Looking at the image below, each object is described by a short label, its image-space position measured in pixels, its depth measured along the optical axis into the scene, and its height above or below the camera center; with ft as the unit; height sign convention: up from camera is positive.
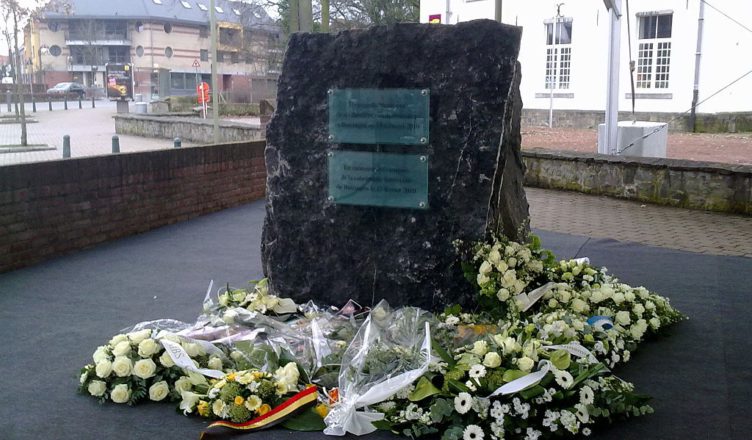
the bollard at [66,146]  52.37 -3.34
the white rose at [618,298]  17.72 -4.37
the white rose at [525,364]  13.03 -4.26
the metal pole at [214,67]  55.11 +1.85
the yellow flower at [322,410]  13.15 -5.05
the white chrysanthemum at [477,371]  12.89 -4.35
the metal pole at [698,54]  94.22 +4.69
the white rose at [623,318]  16.89 -4.58
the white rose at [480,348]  13.78 -4.26
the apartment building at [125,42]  241.14 +15.94
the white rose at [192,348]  14.76 -4.57
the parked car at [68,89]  208.33 +1.40
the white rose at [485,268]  16.69 -3.50
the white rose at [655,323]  17.26 -4.79
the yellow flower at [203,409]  13.19 -5.02
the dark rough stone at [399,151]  17.07 -1.60
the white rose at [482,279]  16.66 -3.72
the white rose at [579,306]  17.37 -4.46
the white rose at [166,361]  14.32 -4.62
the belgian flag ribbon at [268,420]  12.57 -5.05
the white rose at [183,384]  13.87 -4.88
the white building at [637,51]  91.81 +5.39
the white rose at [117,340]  15.03 -4.50
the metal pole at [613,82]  43.80 +0.70
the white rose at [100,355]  14.50 -4.61
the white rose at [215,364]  14.65 -4.79
